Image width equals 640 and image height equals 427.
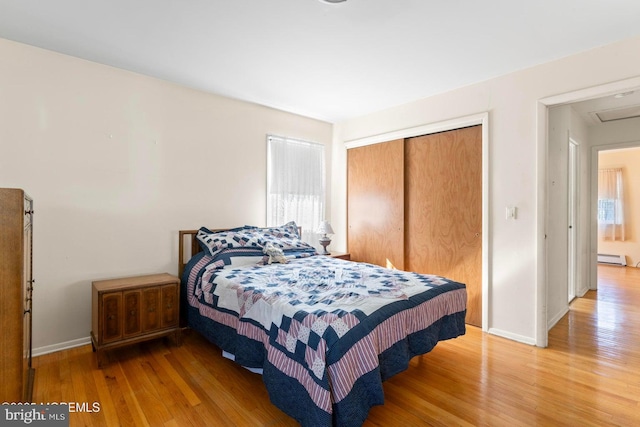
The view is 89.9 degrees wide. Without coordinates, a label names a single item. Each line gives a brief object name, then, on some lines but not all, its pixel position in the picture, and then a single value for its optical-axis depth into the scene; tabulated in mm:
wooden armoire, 1481
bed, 1586
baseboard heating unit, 6312
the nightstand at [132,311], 2443
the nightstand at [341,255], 4142
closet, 3352
